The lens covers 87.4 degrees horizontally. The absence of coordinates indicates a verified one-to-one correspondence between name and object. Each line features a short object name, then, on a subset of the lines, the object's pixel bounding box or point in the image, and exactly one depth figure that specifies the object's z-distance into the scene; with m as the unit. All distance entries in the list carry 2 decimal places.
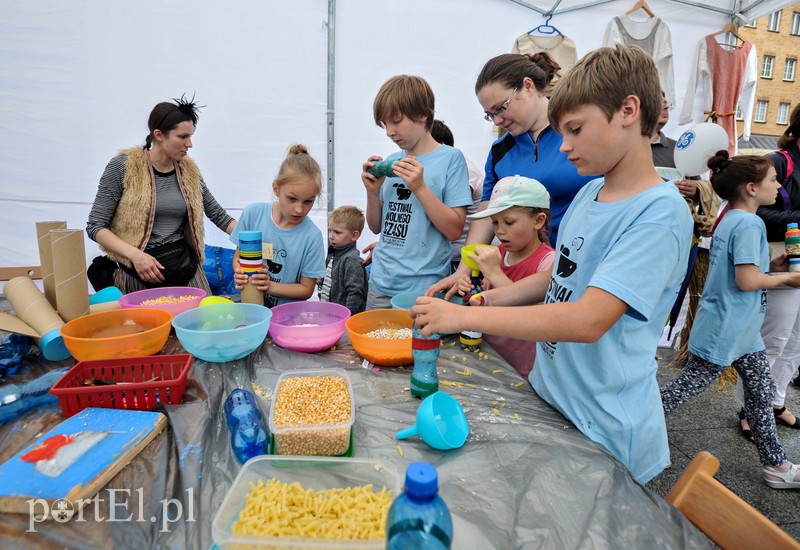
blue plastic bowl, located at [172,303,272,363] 1.28
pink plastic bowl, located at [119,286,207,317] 1.60
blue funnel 0.94
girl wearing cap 1.68
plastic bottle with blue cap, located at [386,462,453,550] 0.55
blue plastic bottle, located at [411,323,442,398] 1.13
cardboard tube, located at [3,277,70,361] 1.36
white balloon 3.23
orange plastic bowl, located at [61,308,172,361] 1.25
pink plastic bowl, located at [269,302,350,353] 1.43
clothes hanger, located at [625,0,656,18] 3.85
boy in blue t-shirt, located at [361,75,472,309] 1.81
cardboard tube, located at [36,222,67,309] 1.61
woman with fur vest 2.32
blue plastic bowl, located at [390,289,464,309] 1.72
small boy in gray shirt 2.71
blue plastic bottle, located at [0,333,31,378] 1.29
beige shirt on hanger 3.84
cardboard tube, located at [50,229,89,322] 1.52
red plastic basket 1.05
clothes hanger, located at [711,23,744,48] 4.01
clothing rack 3.81
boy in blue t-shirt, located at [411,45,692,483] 0.92
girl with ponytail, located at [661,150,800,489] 2.24
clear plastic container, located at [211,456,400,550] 0.76
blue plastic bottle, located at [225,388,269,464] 0.90
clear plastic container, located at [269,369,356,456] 0.88
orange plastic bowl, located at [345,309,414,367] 1.32
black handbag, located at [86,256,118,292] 2.42
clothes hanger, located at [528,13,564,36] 3.86
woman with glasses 1.81
